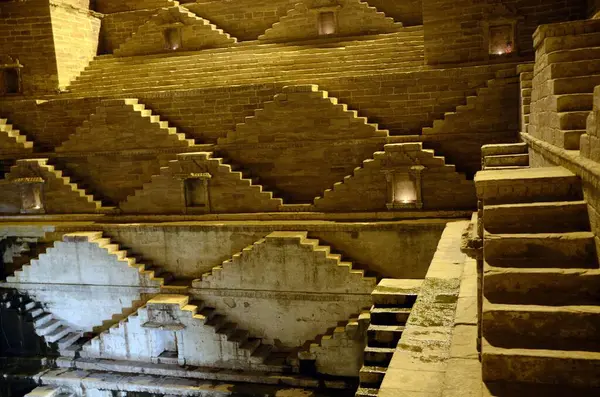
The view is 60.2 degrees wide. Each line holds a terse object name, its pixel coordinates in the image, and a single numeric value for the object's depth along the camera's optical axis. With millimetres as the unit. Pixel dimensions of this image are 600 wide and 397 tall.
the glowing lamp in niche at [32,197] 13750
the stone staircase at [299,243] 10734
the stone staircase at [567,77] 5152
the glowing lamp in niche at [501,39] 12492
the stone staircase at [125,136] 13086
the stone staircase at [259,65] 13508
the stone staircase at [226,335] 11164
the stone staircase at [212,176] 12188
